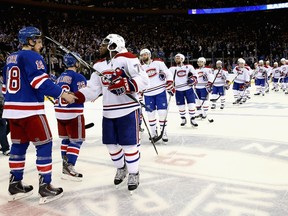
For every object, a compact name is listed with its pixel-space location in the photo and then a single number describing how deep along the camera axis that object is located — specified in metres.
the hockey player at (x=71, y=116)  3.31
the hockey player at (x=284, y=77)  12.09
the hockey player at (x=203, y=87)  7.03
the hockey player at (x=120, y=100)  2.81
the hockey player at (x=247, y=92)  9.84
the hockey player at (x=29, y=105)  2.55
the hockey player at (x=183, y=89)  6.15
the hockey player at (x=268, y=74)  12.15
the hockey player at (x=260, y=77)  11.50
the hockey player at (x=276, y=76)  12.57
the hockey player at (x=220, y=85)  8.55
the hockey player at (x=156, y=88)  4.99
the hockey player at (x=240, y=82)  9.35
